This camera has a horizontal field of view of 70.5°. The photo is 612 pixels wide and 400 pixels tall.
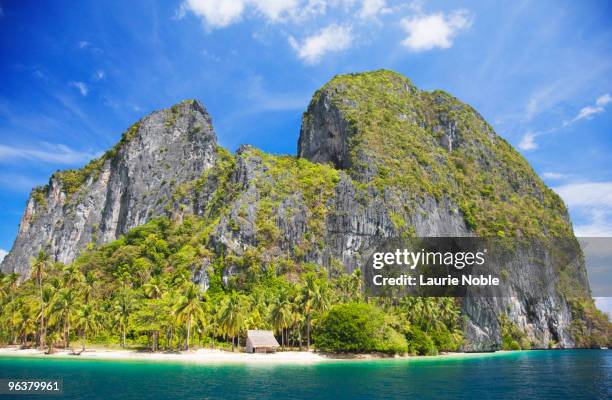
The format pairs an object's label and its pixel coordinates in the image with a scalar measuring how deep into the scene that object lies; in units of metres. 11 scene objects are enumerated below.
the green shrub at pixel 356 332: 68.19
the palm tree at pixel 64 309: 65.38
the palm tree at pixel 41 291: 69.85
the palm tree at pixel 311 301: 73.75
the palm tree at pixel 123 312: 72.00
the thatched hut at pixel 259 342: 67.31
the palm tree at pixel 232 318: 68.75
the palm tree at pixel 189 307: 64.88
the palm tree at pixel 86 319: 66.94
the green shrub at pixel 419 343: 78.31
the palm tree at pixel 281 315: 72.12
